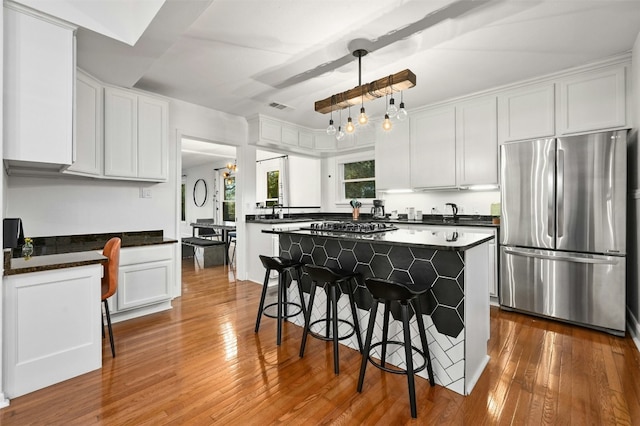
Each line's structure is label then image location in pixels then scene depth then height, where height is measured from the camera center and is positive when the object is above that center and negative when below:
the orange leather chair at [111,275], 2.48 -0.50
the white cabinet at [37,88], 2.00 +0.85
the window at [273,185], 7.64 +0.71
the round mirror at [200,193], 10.09 +0.71
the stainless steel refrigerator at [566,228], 2.82 -0.15
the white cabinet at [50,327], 1.94 -0.75
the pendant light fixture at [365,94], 2.47 +1.02
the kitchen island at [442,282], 1.99 -0.48
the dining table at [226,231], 6.38 -0.38
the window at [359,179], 5.64 +0.63
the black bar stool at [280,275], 2.65 -0.55
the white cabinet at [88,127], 2.93 +0.87
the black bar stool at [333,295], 2.19 -0.62
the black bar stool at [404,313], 1.79 -0.62
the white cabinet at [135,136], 3.30 +0.88
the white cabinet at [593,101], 3.08 +1.15
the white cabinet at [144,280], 3.16 -0.70
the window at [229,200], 9.18 +0.41
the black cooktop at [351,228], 2.71 -0.13
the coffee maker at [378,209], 4.94 +0.07
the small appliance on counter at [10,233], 2.12 -0.12
